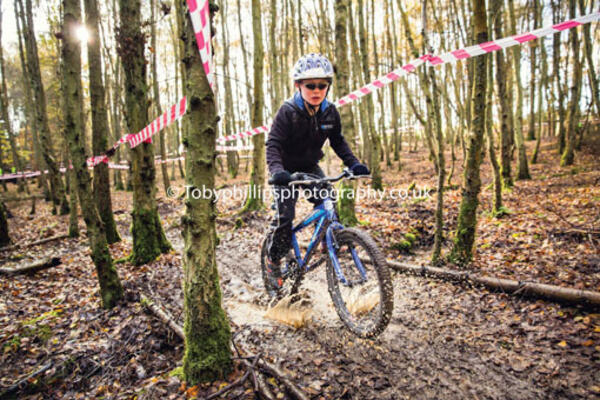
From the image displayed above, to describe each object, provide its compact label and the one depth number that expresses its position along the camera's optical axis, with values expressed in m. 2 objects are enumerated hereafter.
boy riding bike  3.39
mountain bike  2.81
